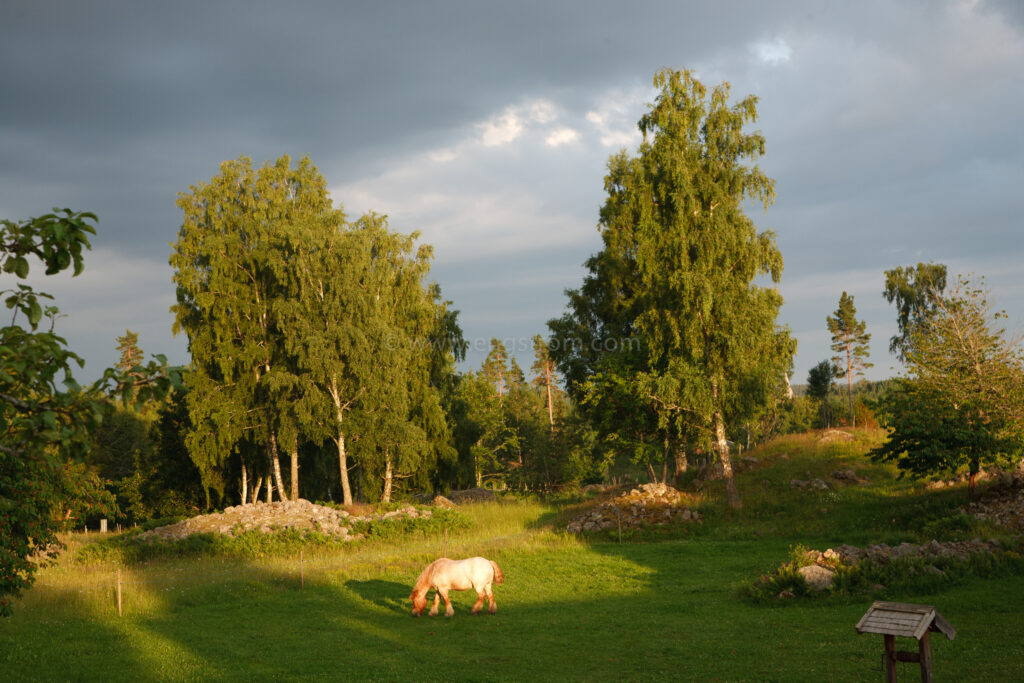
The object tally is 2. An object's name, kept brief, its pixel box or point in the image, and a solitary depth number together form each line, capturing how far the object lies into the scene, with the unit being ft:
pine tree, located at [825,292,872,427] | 243.81
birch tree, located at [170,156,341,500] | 129.49
